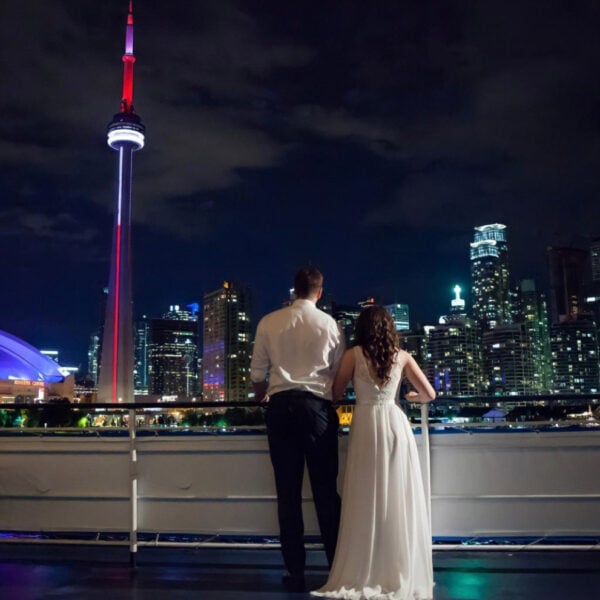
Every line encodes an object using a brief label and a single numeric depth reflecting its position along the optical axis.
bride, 4.04
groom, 4.32
